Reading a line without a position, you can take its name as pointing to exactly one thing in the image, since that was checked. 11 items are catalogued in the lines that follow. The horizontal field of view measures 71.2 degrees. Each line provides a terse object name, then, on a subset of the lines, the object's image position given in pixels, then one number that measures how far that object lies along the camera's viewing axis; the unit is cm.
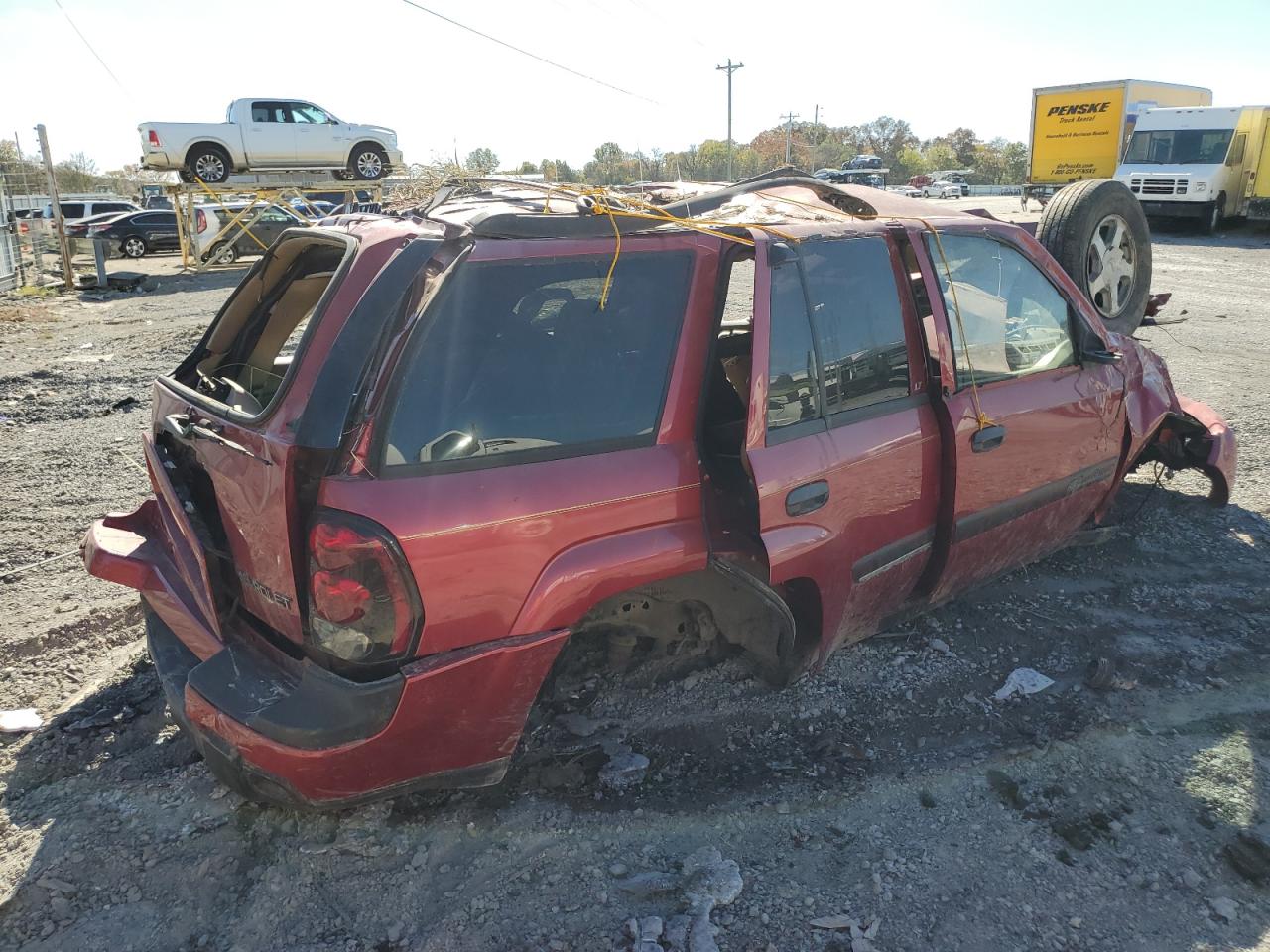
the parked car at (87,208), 2991
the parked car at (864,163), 5391
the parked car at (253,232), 2200
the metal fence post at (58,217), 1712
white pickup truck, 1917
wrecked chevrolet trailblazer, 223
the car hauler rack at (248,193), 2022
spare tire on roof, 508
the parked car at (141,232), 2555
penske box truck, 2445
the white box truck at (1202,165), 2120
